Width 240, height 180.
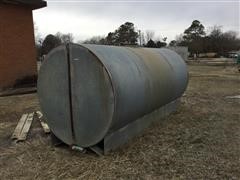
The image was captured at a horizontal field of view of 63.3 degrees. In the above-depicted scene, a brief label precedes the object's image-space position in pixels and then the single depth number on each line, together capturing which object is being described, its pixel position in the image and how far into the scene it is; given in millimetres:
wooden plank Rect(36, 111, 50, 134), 3593
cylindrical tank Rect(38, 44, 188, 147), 2647
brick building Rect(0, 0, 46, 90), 7411
